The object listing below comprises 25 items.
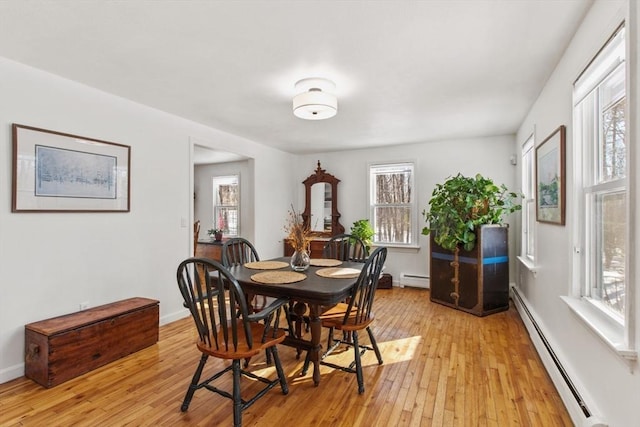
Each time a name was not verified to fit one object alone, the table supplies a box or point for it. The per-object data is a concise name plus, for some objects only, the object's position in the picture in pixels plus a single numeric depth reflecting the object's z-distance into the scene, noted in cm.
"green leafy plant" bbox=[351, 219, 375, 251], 511
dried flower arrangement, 271
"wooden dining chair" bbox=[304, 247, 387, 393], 220
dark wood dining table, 204
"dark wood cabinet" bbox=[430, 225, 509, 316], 378
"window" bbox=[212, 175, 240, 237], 697
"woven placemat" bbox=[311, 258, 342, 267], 296
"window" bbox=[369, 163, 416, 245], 531
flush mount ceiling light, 262
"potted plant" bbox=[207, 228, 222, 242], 658
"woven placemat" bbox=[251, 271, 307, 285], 226
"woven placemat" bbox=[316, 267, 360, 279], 248
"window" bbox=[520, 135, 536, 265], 374
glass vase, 275
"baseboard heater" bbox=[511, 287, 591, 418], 176
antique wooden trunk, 229
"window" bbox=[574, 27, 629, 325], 160
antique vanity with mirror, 578
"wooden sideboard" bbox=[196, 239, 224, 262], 643
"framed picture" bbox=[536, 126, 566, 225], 227
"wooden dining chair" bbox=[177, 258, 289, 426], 182
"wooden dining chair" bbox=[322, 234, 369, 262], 344
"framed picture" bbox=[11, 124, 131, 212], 245
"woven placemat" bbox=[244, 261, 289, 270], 279
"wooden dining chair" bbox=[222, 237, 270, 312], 293
